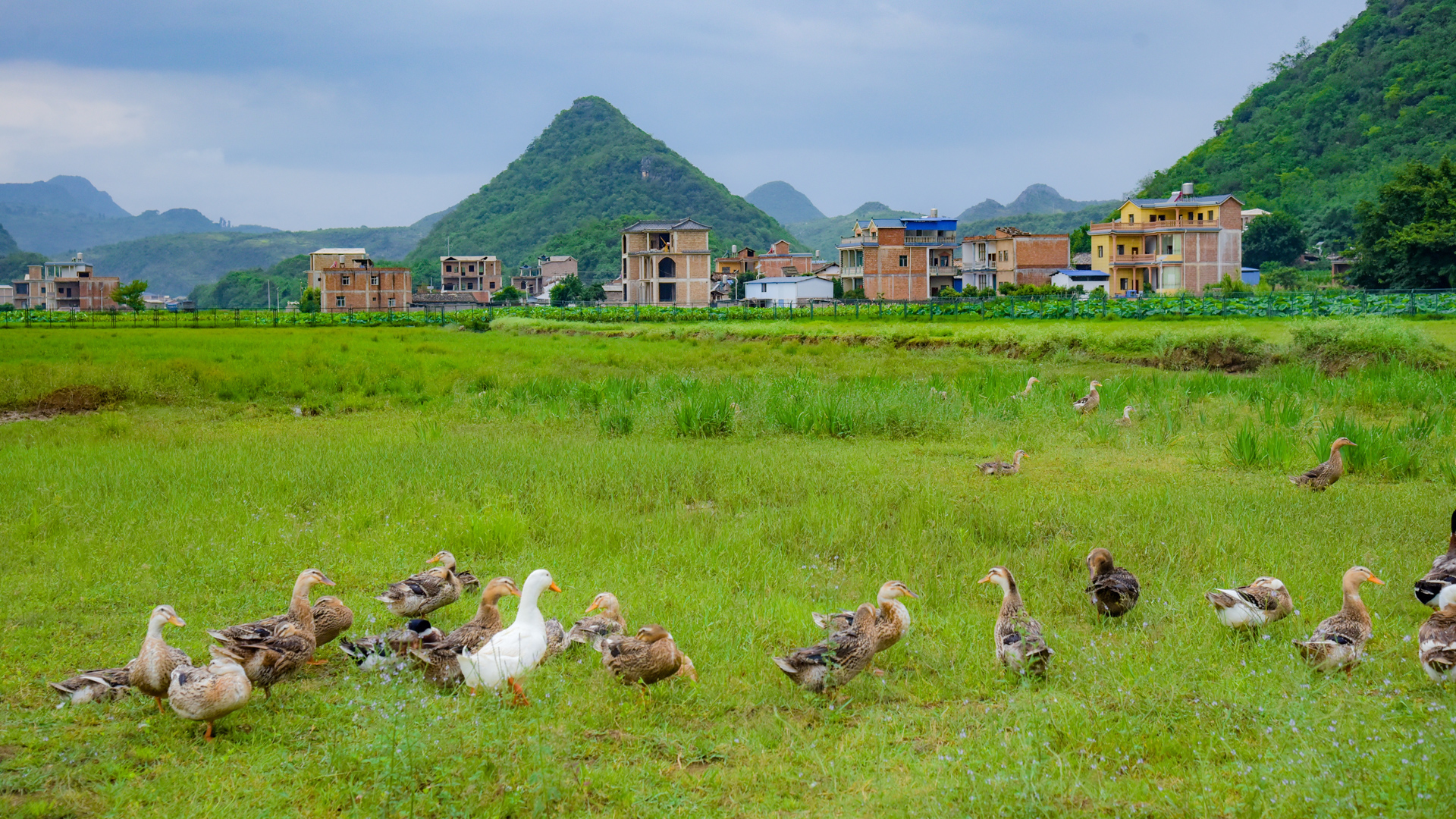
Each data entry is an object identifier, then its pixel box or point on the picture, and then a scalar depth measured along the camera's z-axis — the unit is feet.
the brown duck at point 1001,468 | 38.99
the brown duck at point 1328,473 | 35.22
